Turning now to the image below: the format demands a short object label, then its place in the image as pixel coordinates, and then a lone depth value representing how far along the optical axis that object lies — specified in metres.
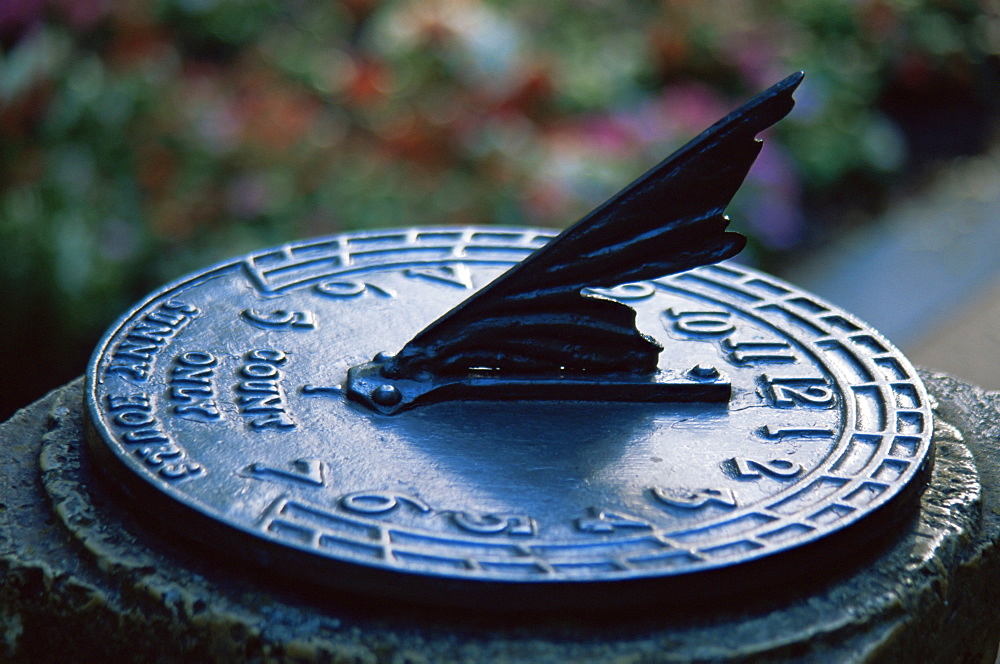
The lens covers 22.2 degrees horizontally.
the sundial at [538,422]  0.70
